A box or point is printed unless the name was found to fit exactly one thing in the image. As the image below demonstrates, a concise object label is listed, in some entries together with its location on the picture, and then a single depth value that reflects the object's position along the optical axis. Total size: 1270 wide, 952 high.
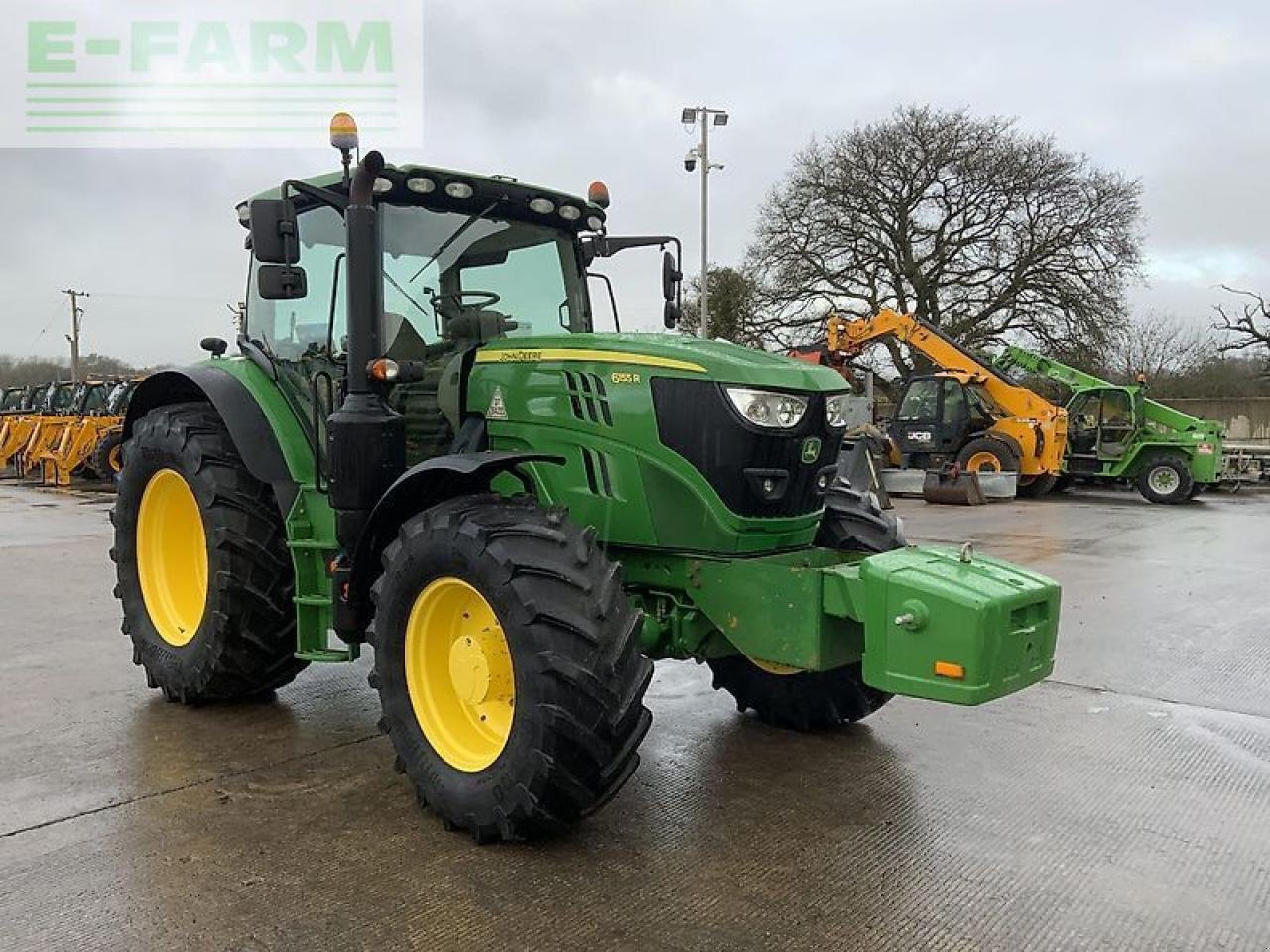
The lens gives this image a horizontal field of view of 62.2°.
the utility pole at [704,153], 23.67
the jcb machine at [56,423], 20.22
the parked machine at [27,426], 21.11
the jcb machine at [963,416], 16.98
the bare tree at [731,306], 28.41
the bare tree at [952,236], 26.53
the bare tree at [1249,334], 33.12
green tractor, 3.23
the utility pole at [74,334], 51.38
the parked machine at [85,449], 19.06
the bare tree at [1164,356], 38.69
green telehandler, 16.88
